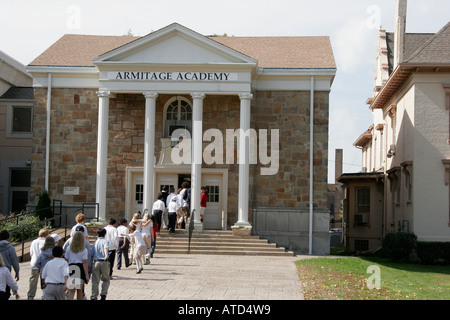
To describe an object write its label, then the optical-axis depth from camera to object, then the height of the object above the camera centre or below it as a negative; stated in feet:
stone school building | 83.87 +8.34
